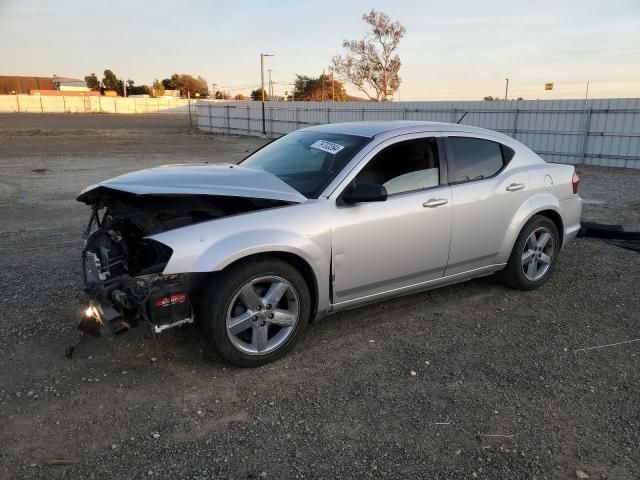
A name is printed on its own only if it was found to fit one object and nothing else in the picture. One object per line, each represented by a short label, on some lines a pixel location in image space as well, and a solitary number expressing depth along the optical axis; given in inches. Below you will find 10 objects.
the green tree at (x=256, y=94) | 3487.9
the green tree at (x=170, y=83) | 5329.7
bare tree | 1791.3
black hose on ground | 264.1
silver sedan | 129.3
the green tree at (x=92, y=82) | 5319.9
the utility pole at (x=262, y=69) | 1584.6
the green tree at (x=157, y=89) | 4810.0
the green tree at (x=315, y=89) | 2802.7
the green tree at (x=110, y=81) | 5251.0
